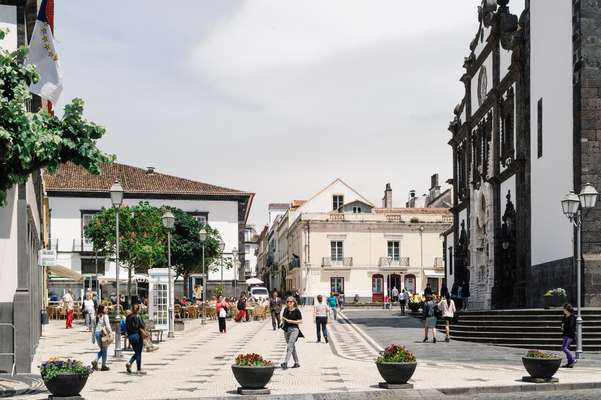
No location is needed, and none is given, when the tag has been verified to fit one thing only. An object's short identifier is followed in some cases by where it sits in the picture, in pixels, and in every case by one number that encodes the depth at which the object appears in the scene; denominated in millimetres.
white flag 18578
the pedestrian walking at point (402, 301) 50719
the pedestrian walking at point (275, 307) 38438
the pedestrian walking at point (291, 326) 20141
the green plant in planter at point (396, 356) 16250
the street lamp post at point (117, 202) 23156
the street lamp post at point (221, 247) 60325
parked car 70875
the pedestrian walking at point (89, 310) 36884
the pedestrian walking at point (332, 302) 44219
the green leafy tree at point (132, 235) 48531
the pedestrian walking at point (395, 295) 74694
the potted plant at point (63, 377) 14594
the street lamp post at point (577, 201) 22859
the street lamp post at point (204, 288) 39125
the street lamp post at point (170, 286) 31403
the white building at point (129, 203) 68750
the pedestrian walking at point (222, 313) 35781
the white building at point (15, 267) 19266
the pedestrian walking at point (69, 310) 39781
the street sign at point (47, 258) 27266
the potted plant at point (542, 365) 16672
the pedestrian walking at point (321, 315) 28938
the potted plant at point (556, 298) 28350
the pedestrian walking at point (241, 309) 47375
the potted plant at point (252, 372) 15633
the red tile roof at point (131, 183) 70250
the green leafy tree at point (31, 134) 13984
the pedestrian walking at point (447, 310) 29766
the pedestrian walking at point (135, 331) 19031
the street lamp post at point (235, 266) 62156
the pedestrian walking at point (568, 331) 19797
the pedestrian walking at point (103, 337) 20016
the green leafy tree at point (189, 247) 61312
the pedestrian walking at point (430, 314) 28311
